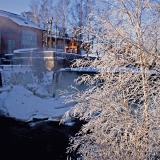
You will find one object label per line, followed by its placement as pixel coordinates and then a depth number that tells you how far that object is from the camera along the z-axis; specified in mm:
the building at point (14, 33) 21328
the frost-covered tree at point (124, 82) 3979
